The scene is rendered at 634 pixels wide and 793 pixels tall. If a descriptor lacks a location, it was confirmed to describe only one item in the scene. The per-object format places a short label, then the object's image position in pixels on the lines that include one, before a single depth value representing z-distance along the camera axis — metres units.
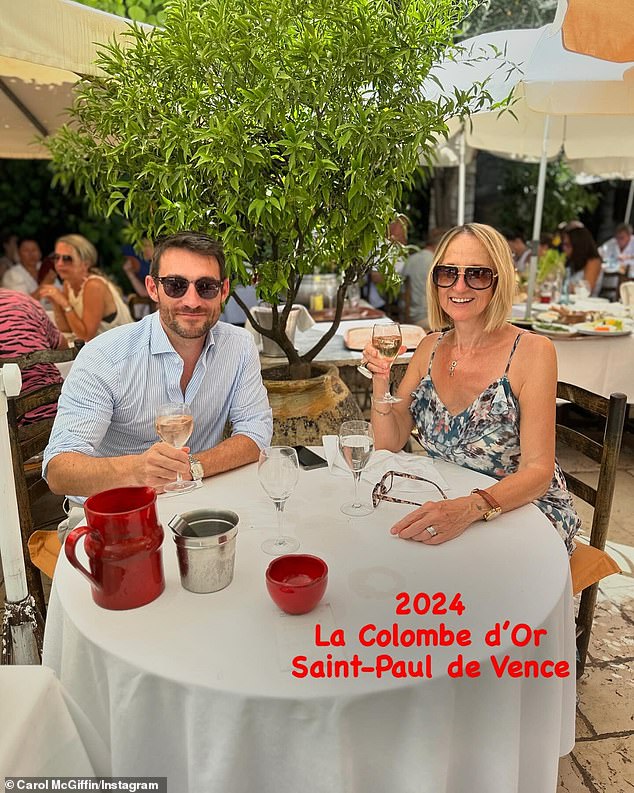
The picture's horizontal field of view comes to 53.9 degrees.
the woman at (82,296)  4.54
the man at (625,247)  9.37
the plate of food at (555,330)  4.35
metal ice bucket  1.30
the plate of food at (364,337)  4.09
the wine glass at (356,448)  1.67
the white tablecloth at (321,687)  1.08
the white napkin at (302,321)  3.96
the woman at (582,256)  7.34
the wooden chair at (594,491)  2.00
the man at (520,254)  7.39
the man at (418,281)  6.51
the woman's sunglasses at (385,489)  1.76
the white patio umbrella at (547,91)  3.58
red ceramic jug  1.24
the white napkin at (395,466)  1.90
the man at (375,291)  6.53
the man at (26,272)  6.72
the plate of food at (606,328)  4.38
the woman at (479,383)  2.07
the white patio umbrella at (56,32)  2.54
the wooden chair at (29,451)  2.08
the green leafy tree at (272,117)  2.30
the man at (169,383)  1.97
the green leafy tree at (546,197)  11.87
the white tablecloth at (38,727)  0.98
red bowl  1.23
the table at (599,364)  4.43
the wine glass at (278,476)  1.51
